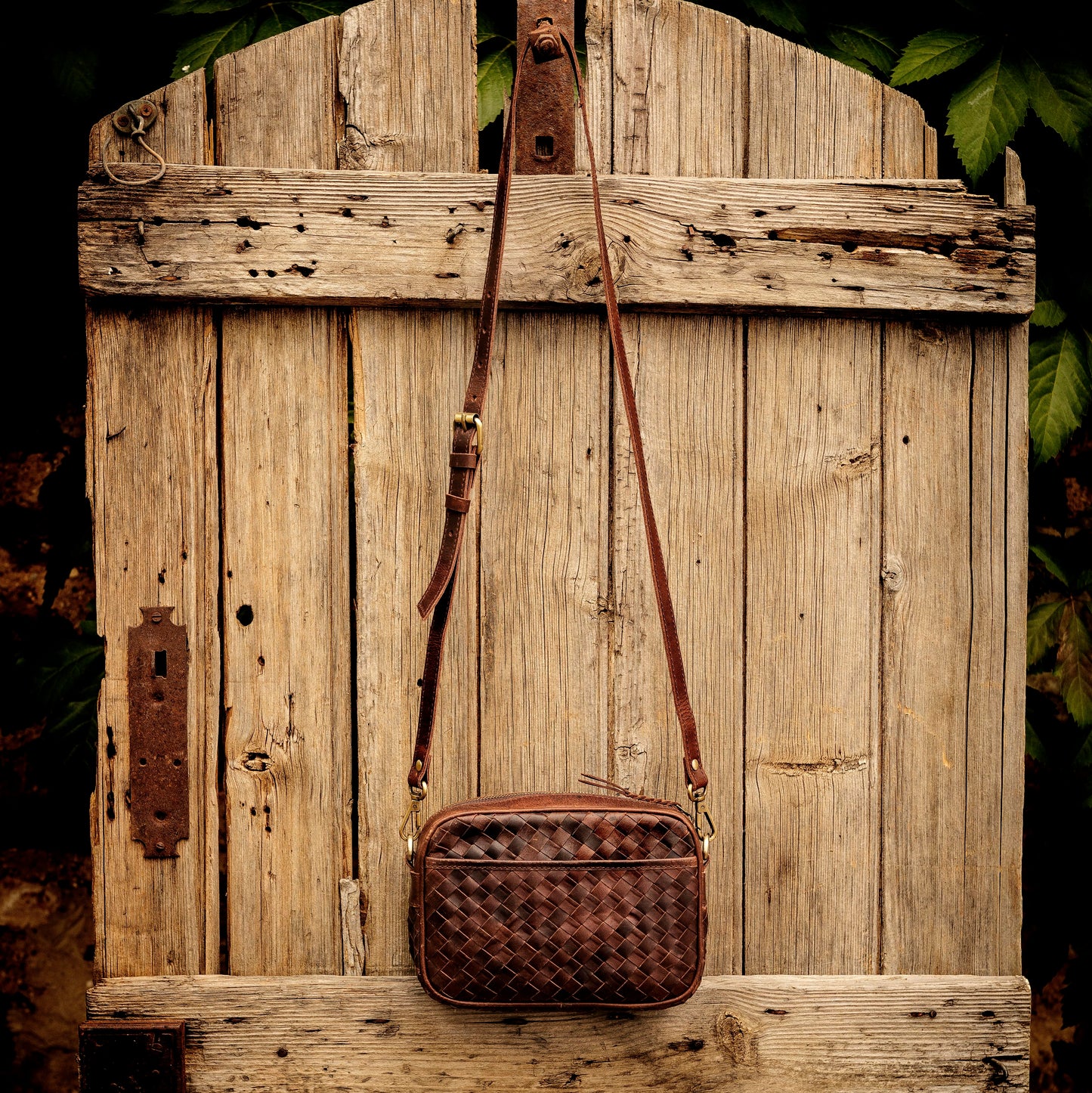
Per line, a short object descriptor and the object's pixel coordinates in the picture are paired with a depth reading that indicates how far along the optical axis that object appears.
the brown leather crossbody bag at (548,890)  1.05
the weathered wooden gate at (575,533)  1.14
